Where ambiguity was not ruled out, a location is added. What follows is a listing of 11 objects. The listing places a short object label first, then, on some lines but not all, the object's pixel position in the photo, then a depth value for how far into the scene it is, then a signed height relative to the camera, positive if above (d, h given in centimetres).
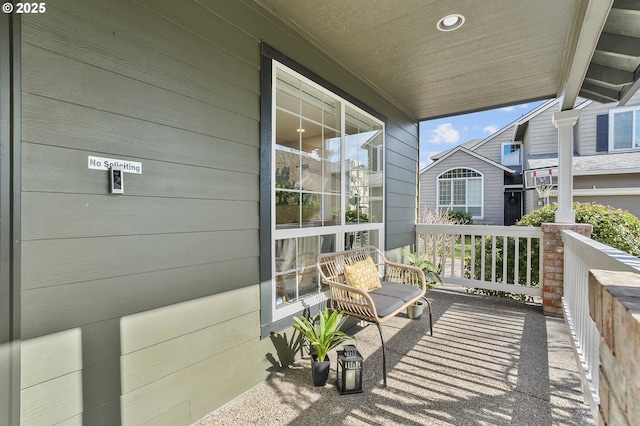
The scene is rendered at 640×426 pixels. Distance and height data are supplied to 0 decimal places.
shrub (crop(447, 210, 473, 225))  1191 -10
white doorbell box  149 +15
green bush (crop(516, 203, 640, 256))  370 -13
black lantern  209 -112
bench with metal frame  246 -76
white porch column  365 +56
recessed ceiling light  243 +157
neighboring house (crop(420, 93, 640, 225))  768 +157
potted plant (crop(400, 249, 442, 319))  410 -73
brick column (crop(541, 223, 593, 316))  362 -67
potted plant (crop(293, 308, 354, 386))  220 -96
